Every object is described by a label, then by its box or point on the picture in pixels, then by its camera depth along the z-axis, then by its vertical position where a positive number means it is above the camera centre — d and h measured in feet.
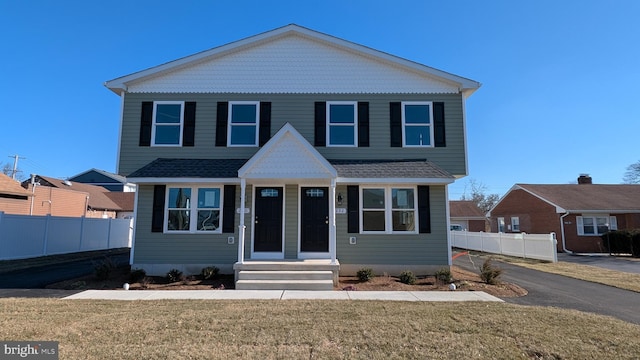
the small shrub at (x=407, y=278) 33.01 -5.35
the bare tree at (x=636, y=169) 147.90 +22.40
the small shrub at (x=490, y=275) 32.83 -4.99
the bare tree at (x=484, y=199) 178.29 +11.45
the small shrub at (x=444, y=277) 33.17 -5.26
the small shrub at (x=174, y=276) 33.68 -5.39
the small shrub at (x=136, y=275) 33.68 -5.40
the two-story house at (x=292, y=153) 36.14 +7.11
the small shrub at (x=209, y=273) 33.86 -5.13
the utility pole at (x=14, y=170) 155.74 +21.40
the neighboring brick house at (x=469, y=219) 120.88 +0.74
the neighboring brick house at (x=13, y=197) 69.47 +4.66
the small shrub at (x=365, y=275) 33.30 -5.13
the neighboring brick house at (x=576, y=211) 74.95 +2.31
